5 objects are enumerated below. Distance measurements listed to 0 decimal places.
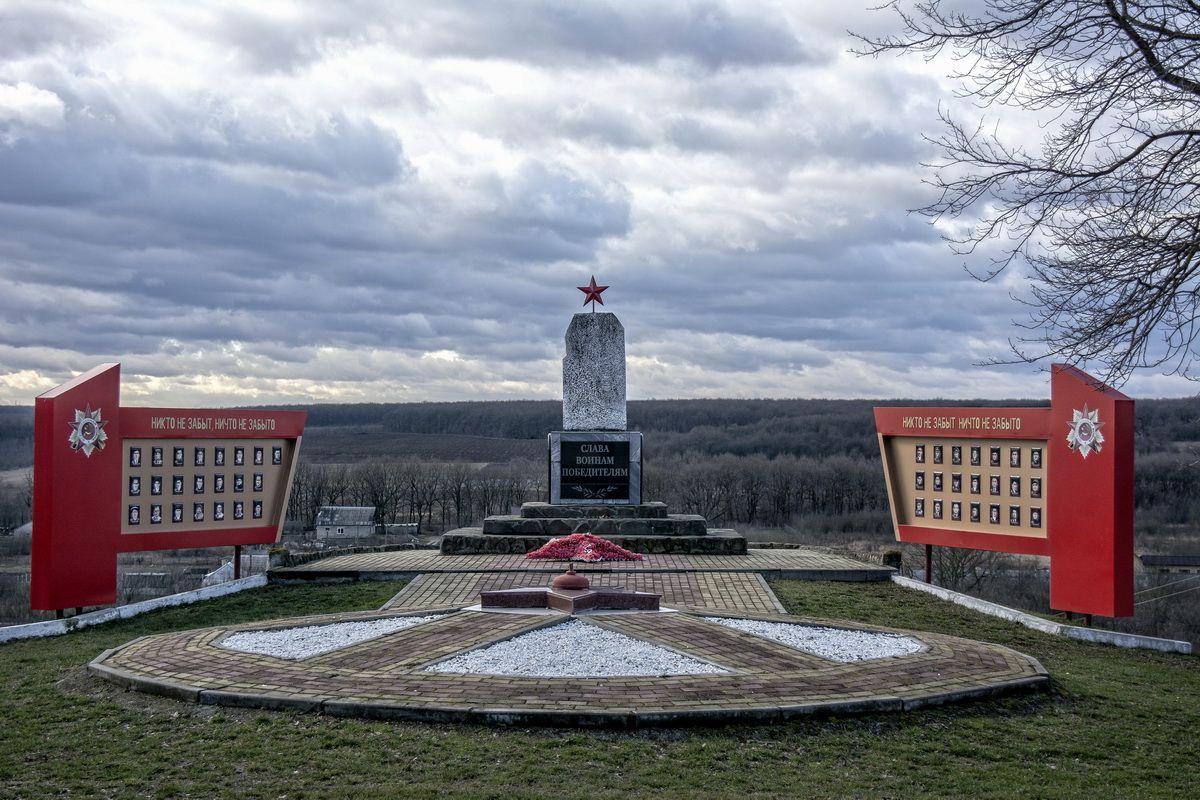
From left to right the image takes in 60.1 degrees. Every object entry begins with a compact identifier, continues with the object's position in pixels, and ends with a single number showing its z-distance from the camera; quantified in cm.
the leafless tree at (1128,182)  762
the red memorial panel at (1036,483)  1249
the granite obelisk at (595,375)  1848
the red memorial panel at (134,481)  1270
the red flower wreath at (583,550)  1516
